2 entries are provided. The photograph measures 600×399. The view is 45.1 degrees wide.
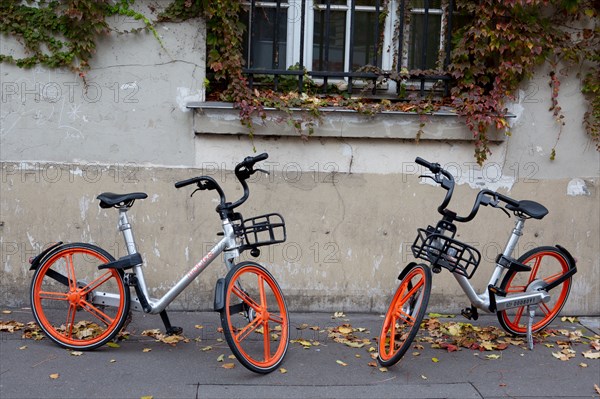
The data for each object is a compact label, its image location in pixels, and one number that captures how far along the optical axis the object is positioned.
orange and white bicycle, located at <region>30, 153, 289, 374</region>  4.63
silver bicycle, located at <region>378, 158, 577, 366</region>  4.72
